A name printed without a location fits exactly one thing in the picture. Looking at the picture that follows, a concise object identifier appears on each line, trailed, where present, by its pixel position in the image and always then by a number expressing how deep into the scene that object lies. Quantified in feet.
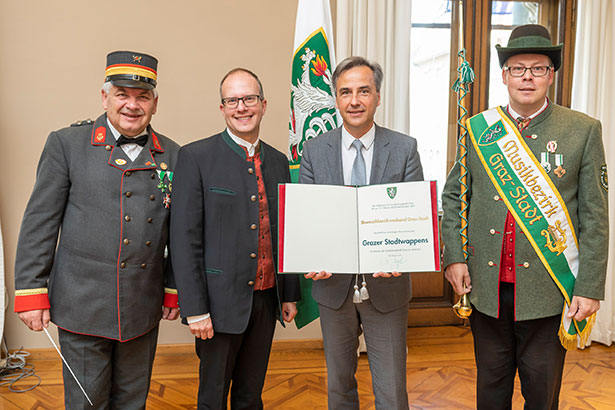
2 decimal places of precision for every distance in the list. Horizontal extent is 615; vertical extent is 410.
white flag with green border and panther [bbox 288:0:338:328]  8.11
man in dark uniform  5.03
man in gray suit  5.33
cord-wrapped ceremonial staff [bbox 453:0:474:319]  5.50
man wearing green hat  5.15
